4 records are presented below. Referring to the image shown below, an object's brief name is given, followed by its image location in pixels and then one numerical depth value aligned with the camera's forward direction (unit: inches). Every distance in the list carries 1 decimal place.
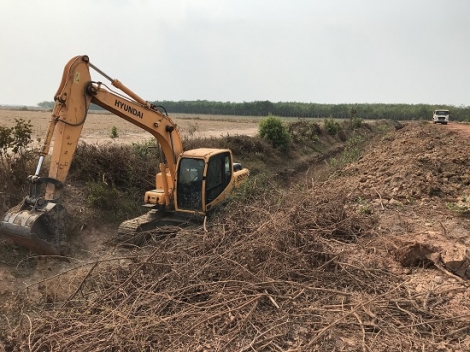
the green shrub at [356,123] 1504.7
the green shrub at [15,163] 355.3
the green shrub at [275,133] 821.2
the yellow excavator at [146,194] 218.7
